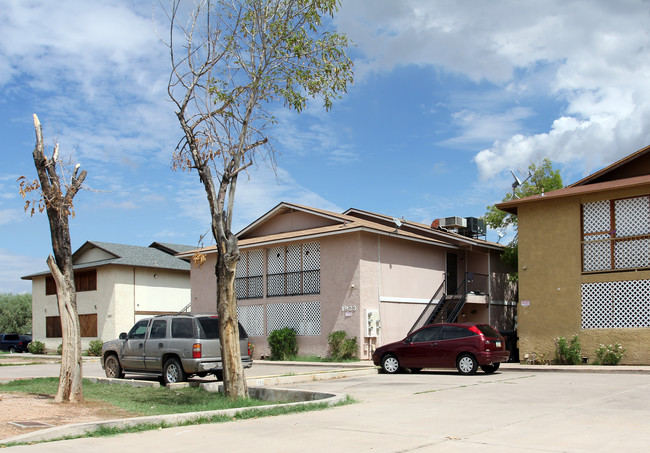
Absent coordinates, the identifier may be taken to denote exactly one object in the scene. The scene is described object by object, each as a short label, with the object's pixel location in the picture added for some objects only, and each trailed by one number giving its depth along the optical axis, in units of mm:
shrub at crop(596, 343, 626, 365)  20109
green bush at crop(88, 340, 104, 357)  35906
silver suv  15484
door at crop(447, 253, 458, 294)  30406
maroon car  17812
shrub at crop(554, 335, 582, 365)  20714
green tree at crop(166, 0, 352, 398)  11812
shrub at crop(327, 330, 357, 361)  25375
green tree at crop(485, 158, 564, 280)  31562
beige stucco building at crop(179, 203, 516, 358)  26109
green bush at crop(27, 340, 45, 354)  41812
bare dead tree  12000
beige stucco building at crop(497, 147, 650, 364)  20344
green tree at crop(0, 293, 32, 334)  70562
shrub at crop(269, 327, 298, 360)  27589
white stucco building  37875
